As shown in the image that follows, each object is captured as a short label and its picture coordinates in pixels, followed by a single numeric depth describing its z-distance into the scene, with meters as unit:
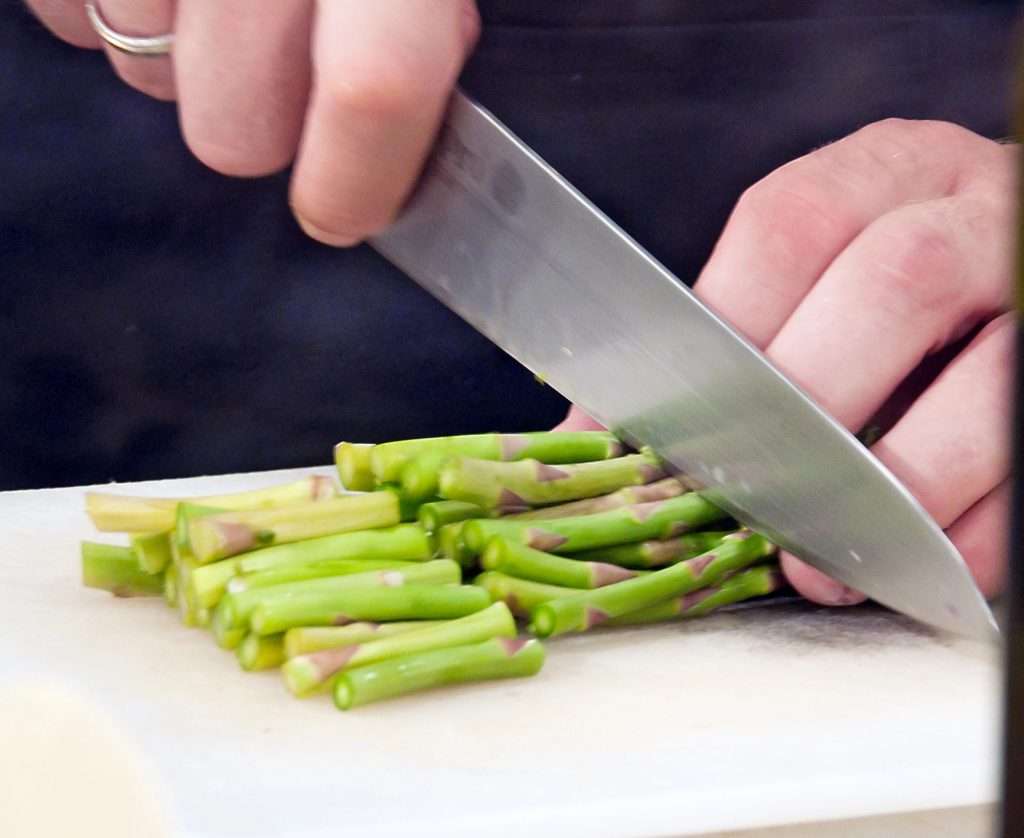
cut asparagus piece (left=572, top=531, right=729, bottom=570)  0.86
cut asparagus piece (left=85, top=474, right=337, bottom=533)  0.84
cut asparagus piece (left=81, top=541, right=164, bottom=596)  0.85
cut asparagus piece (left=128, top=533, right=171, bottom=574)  0.85
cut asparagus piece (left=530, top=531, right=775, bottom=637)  0.83
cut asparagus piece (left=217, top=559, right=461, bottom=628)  0.81
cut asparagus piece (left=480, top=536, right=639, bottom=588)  0.83
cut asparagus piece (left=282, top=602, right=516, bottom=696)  0.80
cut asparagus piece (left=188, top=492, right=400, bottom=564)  0.83
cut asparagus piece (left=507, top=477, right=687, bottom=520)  0.86
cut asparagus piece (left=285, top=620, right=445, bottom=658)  0.81
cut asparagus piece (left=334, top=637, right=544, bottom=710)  0.79
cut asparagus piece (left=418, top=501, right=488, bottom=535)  0.85
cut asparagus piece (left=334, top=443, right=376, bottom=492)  0.86
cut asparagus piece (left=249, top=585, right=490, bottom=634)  0.81
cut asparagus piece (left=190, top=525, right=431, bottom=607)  0.82
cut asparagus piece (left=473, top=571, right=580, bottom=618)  0.83
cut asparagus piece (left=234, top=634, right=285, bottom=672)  0.81
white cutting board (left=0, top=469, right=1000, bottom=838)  0.76
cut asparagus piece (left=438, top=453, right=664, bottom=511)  0.84
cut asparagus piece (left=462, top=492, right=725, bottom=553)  0.84
